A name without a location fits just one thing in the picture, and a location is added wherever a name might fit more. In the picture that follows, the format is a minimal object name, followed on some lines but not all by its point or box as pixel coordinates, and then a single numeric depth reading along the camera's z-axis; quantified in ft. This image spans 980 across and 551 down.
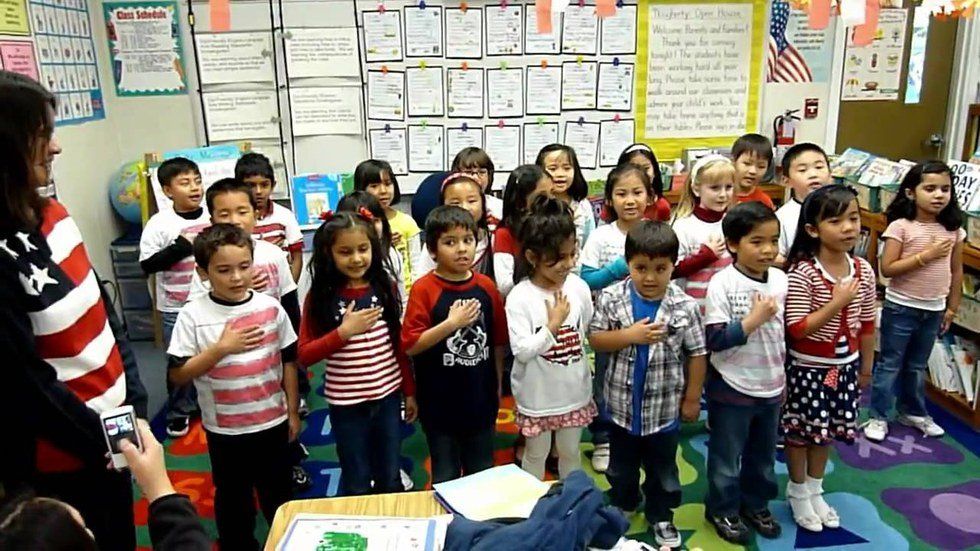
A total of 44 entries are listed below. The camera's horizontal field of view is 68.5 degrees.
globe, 12.85
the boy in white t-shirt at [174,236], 9.36
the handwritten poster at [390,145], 13.70
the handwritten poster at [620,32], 13.44
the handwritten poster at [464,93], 13.51
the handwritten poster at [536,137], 13.89
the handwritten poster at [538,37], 13.30
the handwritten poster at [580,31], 13.38
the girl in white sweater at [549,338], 6.51
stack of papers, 4.40
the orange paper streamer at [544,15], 10.43
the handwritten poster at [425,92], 13.44
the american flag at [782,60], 13.89
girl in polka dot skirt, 6.80
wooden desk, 4.60
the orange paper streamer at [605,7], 10.03
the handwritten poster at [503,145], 13.84
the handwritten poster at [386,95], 13.39
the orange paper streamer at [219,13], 9.86
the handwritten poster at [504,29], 13.25
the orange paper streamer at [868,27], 9.82
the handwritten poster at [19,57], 10.13
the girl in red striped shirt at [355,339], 6.51
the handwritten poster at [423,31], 13.12
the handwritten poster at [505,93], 13.55
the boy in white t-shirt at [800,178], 8.52
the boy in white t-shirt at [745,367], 6.63
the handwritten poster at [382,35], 13.07
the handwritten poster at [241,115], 13.26
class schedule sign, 12.89
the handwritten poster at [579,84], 13.64
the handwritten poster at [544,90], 13.60
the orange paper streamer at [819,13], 9.50
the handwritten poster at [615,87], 13.70
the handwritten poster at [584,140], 13.96
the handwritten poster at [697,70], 13.65
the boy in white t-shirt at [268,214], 9.45
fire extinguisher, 14.12
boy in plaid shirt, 6.48
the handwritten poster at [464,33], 13.19
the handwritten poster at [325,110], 13.33
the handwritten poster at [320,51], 13.05
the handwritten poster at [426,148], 13.75
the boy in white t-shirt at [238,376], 6.20
